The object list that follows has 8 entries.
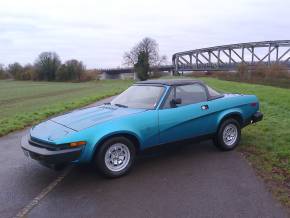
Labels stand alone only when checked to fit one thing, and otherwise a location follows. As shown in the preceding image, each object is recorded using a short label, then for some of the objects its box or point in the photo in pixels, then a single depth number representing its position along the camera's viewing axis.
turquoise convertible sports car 5.14
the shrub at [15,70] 124.88
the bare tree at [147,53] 104.43
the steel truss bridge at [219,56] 86.00
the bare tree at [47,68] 113.75
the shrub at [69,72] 111.56
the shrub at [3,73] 133.88
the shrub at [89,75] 113.28
